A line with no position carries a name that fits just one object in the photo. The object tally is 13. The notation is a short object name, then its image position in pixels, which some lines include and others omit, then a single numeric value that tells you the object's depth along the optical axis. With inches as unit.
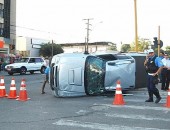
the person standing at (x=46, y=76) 549.7
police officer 418.0
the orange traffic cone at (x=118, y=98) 411.8
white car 1238.9
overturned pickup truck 477.1
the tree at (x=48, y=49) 3438.5
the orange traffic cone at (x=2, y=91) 493.0
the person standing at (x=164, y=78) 594.8
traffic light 947.3
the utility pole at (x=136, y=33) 952.3
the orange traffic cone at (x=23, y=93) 453.1
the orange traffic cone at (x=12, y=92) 473.7
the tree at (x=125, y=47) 4500.5
